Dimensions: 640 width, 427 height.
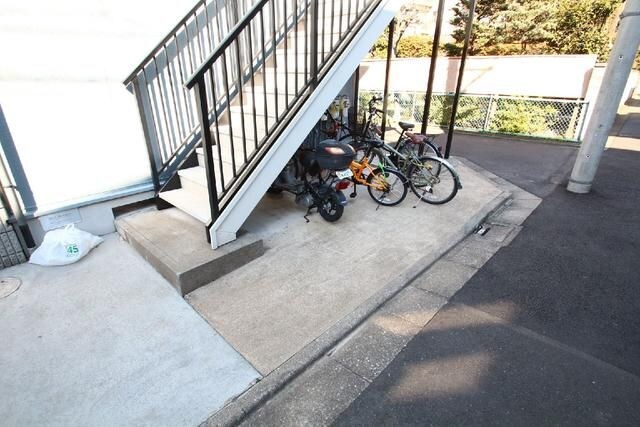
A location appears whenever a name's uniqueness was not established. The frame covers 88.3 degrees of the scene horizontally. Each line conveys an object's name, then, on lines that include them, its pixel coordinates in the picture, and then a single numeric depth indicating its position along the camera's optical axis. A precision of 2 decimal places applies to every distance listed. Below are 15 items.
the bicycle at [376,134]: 5.08
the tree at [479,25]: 15.38
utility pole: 4.17
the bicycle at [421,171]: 4.41
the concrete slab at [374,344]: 2.14
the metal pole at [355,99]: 7.22
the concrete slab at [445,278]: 2.88
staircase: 3.04
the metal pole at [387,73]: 6.05
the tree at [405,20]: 18.09
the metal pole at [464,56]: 5.26
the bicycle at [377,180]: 4.27
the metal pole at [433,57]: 5.11
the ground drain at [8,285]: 2.77
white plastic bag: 3.10
